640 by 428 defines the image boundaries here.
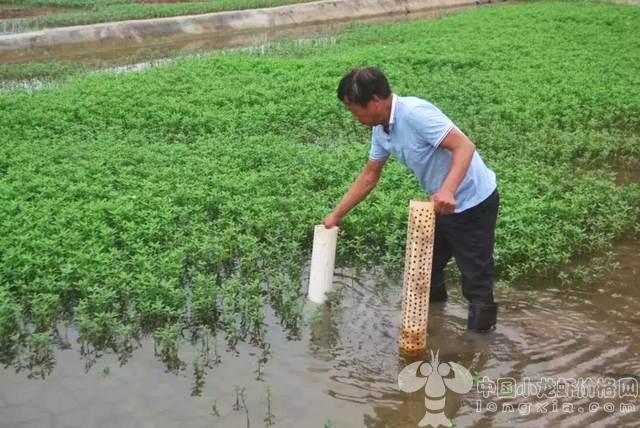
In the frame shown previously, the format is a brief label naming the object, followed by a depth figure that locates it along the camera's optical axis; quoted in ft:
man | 14.10
